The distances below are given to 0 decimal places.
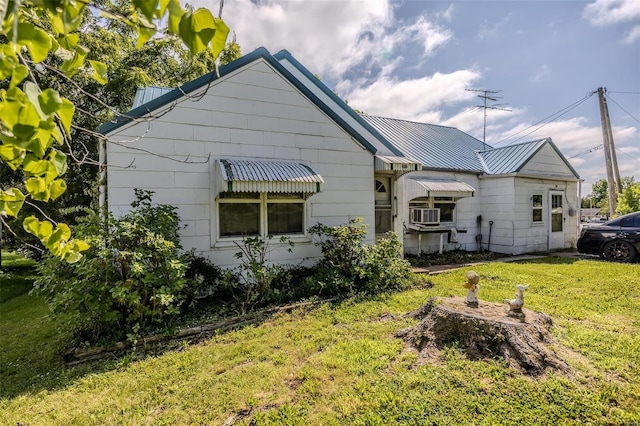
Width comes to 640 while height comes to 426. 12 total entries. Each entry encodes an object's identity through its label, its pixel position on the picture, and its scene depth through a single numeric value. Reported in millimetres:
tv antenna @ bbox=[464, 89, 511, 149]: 16703
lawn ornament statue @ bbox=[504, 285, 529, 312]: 4363
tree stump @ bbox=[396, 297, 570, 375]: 3609
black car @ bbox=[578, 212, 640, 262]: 10320
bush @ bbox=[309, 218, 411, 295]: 6790
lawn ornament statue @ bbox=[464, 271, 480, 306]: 4656
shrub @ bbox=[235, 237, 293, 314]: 6016
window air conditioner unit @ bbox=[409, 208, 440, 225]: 11461
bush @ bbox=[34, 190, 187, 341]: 4477
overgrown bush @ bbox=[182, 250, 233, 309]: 6047
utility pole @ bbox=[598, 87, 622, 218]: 15359
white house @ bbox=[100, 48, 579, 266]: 6227
